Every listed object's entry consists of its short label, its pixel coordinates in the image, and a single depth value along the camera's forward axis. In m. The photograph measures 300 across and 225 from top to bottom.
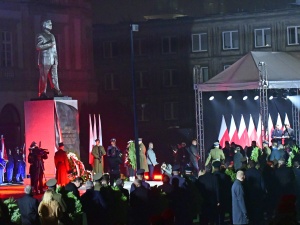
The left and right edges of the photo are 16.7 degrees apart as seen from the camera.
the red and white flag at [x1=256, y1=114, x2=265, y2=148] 43.88
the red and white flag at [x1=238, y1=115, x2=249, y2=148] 44.06
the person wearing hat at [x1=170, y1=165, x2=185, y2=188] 22.58
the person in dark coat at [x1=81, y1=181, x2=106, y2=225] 20.39
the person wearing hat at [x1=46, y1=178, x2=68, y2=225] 18.86
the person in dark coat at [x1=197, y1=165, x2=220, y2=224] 23.31
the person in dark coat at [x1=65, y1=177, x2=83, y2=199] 20.61
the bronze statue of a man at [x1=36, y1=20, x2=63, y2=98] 33.19
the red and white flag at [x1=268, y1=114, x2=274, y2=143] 45.02
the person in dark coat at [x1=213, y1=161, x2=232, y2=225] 23.62
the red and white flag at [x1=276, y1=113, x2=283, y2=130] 47.83
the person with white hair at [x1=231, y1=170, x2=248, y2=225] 21.67
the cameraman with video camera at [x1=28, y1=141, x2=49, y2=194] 31.06
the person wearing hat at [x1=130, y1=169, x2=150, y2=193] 21.74
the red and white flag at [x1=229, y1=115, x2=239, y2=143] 43.78
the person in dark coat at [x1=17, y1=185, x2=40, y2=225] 18.98
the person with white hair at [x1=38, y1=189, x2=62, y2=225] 18.69
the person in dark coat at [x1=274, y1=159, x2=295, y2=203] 25.17
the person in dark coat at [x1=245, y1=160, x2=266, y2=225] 23.56
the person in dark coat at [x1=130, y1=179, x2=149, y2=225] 21.19
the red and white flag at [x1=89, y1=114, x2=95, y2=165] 36.59
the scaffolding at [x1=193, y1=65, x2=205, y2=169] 38.81
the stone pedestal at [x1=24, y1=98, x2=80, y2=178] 33.31
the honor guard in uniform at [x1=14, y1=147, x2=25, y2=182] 40.07
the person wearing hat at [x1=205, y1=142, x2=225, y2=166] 35.66
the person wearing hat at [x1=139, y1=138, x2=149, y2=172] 38.22
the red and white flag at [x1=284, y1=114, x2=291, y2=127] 48.52
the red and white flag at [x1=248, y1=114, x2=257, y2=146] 44.59
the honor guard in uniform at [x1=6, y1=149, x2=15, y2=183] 40.00
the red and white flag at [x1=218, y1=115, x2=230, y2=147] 43.22
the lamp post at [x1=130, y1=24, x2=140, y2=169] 37.12
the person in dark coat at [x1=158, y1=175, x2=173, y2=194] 22.30
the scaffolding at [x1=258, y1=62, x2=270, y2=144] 37.03
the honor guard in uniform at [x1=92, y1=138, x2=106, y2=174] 33.53
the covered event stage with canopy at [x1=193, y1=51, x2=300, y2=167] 37.59
